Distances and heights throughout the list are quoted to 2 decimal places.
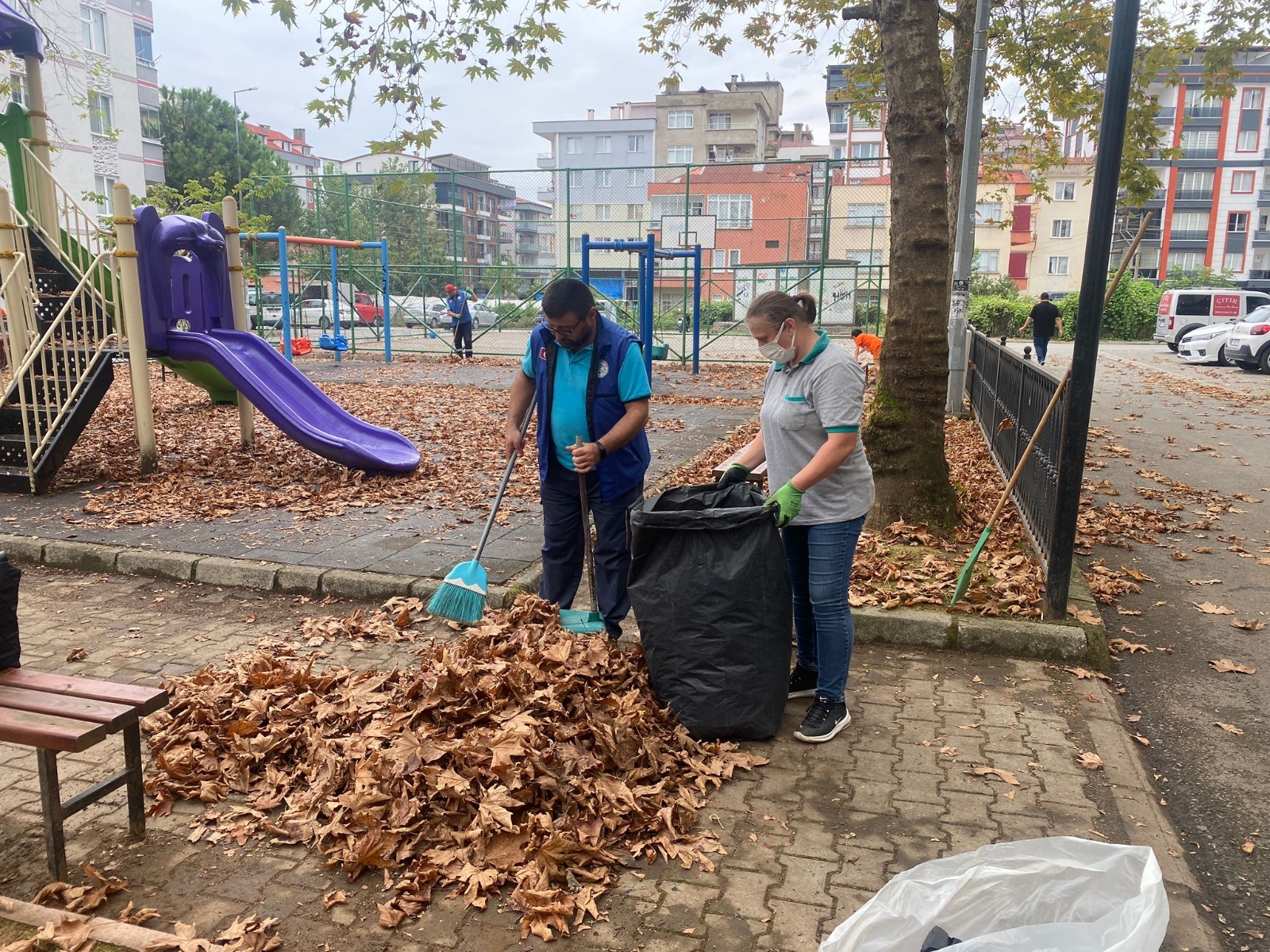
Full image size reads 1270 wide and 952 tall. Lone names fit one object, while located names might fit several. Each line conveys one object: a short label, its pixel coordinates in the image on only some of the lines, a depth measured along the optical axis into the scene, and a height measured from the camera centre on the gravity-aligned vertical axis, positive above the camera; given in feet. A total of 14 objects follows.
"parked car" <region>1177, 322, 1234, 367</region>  80.84 -3.69
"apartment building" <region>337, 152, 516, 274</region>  74.33 +7.03
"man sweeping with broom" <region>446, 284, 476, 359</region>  70.59 -1.78
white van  96.68 -0.40
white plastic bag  7.27 -4.67
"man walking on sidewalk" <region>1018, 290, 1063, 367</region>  71.41 -1.74
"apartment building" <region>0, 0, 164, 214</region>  125.49 +25.44
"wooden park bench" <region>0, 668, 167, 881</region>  9.05 -4.26
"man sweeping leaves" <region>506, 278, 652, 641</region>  14.06 -1.95
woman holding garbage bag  11.77 -2.18
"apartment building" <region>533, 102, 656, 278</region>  70.64 +7.03
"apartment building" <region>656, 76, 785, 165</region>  229.86 +42.64
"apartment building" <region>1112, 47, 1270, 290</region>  192.13 +23.02
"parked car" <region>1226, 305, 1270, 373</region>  73.87 -3.29
